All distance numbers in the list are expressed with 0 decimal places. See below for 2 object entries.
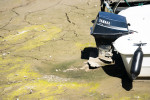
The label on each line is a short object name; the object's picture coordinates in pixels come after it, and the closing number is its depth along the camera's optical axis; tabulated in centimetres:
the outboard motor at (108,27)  902
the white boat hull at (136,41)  809
